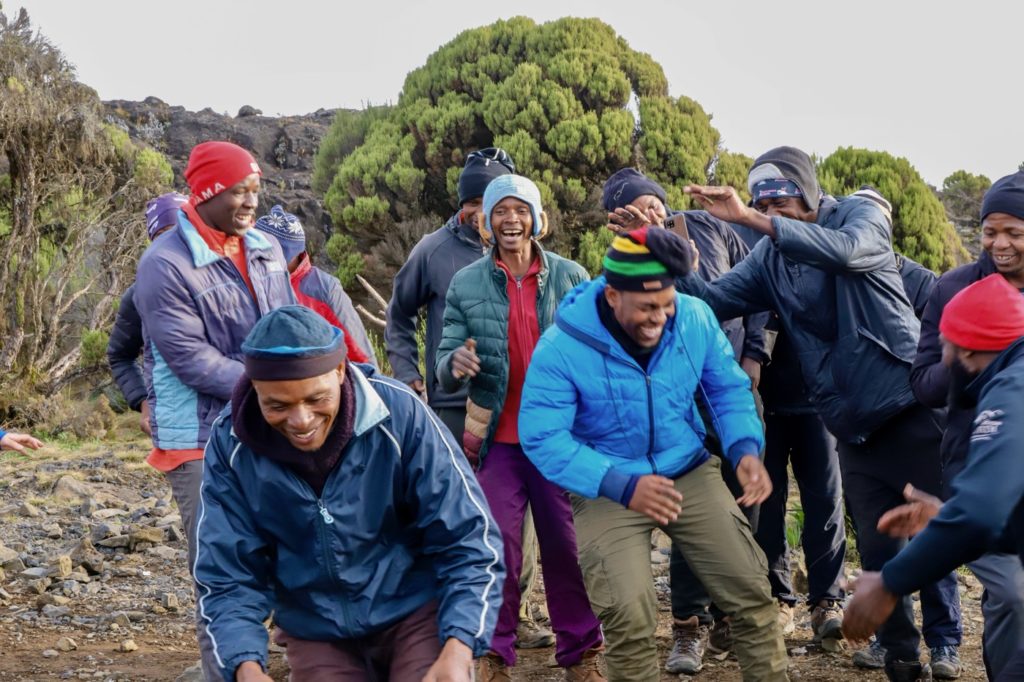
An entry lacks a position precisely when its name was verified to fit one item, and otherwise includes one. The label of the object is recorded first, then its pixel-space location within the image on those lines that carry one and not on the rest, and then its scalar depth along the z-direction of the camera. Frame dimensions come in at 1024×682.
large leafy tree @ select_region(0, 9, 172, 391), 15.27
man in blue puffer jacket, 4.39
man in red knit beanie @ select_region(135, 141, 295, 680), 4.77
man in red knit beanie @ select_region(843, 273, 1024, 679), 3.06
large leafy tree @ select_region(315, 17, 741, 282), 14.03
